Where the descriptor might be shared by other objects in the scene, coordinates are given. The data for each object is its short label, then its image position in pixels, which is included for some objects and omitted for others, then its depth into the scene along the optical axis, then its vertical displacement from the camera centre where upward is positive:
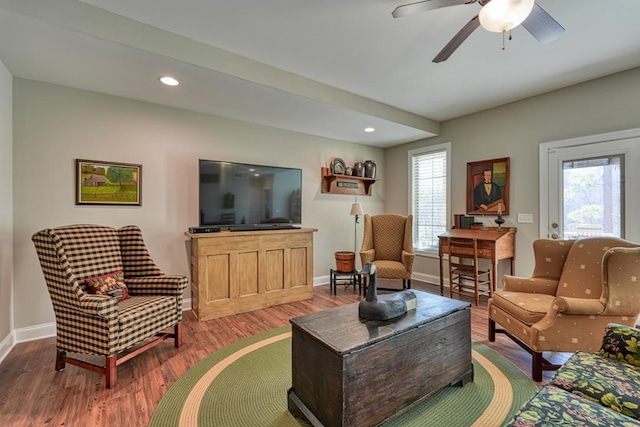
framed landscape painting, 2.85 +0.32
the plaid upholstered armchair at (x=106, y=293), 1.97 -0.61
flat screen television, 3.42 +0.24
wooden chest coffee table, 1.40 -0.80
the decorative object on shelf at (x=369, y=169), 5.02 +0.77
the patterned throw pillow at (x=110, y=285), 2.25 -0.58
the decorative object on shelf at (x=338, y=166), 4.70 +0.77
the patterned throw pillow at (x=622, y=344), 1.42 -0.67
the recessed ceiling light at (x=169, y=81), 2.61 +1.23
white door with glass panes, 2.87 +0.29
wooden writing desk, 3.47 -0.37
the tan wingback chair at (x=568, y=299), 1.90 -0.64
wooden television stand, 3.17 -0.68
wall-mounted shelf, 4.70 +0.50
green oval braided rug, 1.65 -1.17
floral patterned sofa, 1.06 -0.75
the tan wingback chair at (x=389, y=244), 3.93 -0.46
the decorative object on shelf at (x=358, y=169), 4.94 +0.76
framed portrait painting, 3.85 +0.37
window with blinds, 4.63 +0.35
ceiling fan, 1.47 +1.13
